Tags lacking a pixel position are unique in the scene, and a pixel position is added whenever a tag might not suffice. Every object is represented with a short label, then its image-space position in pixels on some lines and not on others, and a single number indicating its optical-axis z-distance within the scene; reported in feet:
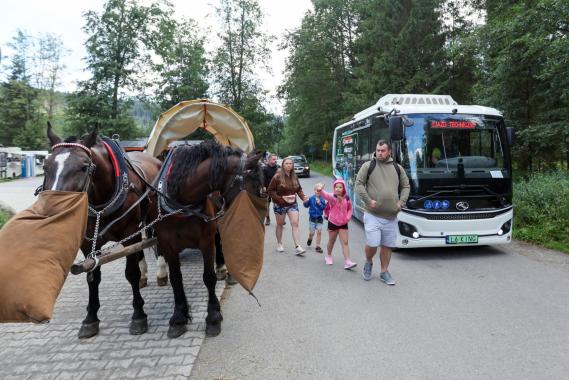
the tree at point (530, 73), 29.96
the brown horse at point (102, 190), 8.87
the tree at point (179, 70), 88.48
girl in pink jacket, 20.39
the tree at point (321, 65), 99.25
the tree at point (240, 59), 97.25
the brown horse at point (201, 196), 10.58
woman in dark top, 22.20
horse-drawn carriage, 9.80
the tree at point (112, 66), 75.87
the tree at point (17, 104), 137.08
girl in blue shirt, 23.39
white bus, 20.89
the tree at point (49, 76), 129.29
